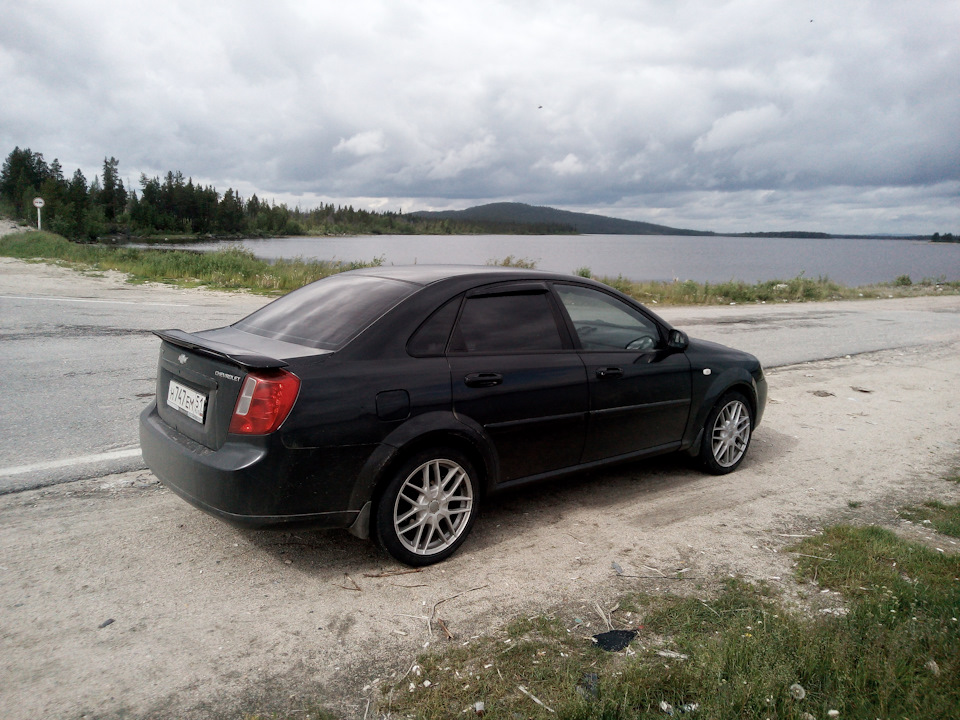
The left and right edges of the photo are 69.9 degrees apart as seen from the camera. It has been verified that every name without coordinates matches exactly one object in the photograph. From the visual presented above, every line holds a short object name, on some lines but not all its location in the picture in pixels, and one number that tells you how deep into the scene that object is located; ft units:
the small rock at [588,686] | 8.63
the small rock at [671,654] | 9.47
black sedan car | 10.96
